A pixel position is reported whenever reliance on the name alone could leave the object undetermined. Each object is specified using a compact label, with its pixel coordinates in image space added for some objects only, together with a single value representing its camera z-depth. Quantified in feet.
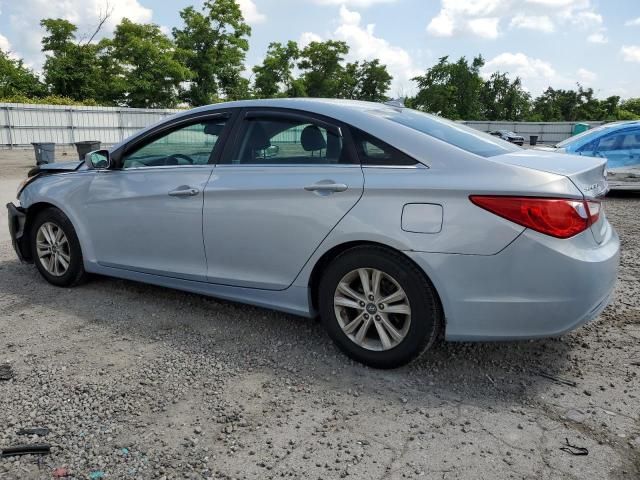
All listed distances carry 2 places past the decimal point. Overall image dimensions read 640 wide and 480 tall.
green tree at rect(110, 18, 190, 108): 145.48
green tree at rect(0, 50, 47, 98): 133.53
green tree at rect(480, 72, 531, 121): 228.84
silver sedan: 9.30
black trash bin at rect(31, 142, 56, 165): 57.98
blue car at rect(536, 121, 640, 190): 34.53
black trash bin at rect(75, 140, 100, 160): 56.29
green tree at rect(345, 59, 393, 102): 211.61
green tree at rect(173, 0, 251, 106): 162.30
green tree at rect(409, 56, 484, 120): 215.72
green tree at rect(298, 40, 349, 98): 191.11
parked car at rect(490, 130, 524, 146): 119.37
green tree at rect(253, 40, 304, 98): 177.47
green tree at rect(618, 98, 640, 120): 198.78
